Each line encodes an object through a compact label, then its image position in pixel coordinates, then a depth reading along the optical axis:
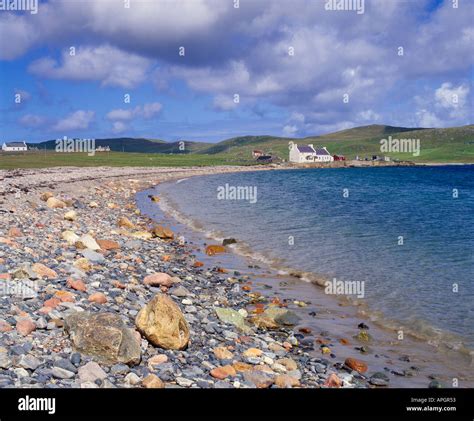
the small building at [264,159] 173.99
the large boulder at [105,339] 8.75
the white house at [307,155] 174.00
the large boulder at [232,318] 13.01
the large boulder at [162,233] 27.00
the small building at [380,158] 194.25
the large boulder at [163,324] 9.95
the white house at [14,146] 182.69
